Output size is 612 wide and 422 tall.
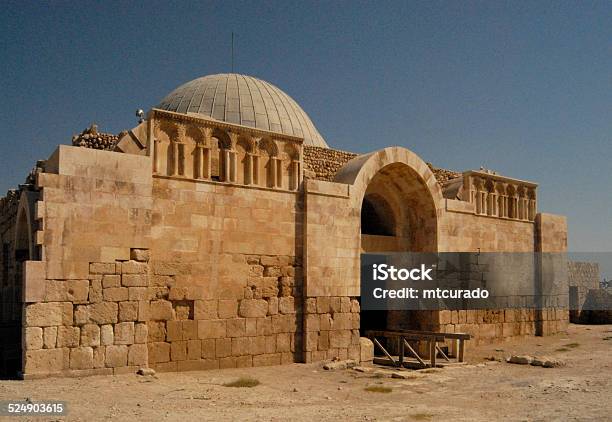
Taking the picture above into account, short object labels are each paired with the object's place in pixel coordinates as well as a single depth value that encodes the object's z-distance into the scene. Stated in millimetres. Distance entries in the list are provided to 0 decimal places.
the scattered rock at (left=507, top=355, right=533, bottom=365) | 12953
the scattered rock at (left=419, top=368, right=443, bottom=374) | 11937
